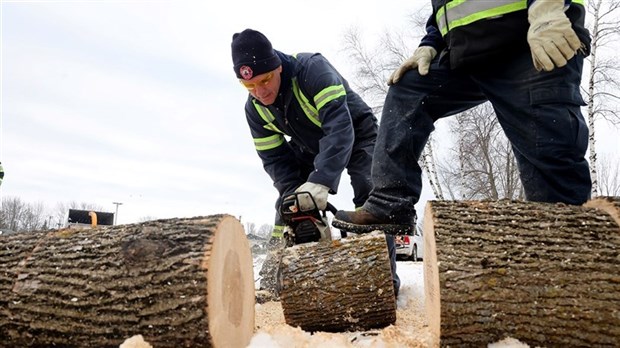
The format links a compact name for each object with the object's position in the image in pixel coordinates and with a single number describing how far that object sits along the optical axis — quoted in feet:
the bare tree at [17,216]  190.19
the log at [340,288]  7.43
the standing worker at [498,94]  6.07
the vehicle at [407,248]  38.05
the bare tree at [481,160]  55.21
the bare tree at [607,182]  75.69
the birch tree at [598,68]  38.32
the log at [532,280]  4.76
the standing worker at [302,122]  9.86
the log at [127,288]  5.11
